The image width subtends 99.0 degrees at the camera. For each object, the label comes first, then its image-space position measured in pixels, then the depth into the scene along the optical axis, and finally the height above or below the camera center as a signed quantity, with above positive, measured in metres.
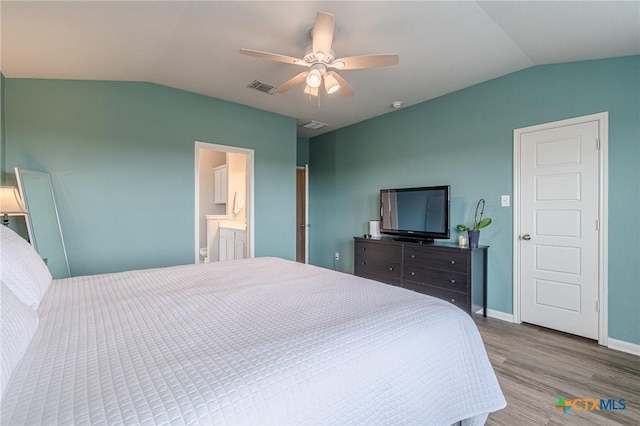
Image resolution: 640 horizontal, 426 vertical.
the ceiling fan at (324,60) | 1.84 +1.13
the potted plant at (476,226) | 2.96 -0.15
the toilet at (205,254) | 5.03 -0.79
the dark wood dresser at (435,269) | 2.87 -0.67
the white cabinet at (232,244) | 4.14 -0.52
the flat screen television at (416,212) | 3.27 +0.00
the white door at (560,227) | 2.46 -0.14
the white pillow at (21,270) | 1.11 -0.26
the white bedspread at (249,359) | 0.65 -0.44
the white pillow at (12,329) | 0.68 -0.36
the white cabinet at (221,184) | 5.16 +0.54
